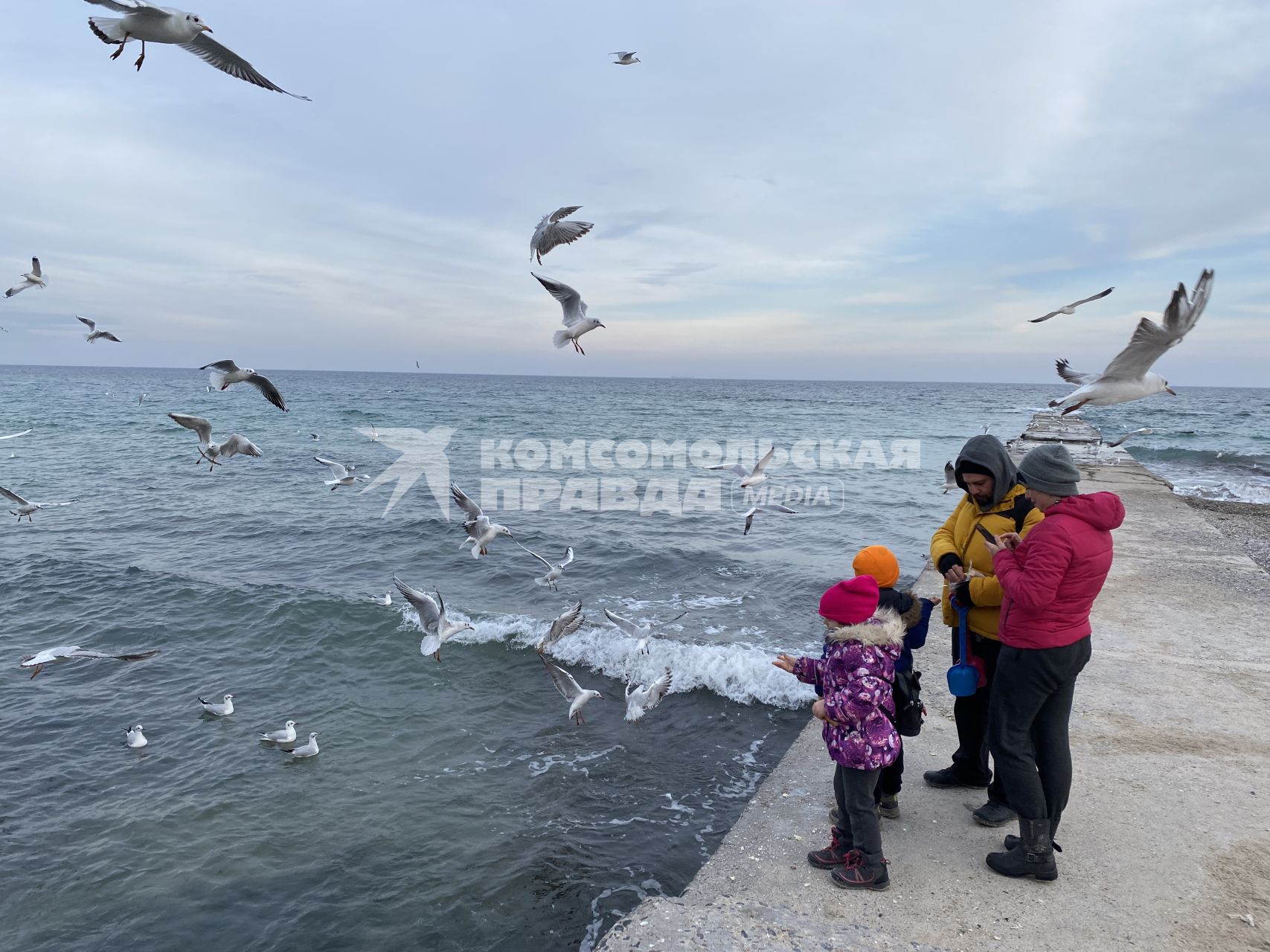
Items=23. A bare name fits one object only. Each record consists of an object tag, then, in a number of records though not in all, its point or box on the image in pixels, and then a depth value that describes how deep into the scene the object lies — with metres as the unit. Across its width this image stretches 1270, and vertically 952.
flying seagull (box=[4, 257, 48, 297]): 8.37
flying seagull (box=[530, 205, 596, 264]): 6.16
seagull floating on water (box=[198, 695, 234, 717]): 6.47
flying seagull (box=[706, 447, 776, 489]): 8.73
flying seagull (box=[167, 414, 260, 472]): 7.04
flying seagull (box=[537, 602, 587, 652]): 5.98
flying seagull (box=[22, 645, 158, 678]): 5.16
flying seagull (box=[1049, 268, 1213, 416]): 3.29
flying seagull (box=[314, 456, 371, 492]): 8.58
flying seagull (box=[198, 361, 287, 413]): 5.93
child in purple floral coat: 2.88
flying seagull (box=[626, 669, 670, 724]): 5.57
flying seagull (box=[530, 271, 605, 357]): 6.31
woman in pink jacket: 2.74
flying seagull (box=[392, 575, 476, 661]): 5.90
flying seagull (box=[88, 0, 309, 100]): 3.97
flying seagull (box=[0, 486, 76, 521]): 8.19
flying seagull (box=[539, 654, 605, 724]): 5.50
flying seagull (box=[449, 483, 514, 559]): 7.38
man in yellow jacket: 3.23
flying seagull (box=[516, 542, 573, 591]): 7.88
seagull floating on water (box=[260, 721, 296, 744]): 5.84
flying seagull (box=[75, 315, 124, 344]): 8.23
